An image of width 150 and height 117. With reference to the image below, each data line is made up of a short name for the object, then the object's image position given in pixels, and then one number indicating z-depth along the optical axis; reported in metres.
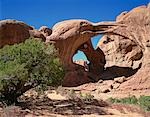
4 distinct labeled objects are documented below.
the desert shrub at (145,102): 16.77
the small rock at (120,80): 27.08
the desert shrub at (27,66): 13.92
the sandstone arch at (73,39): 28.29
